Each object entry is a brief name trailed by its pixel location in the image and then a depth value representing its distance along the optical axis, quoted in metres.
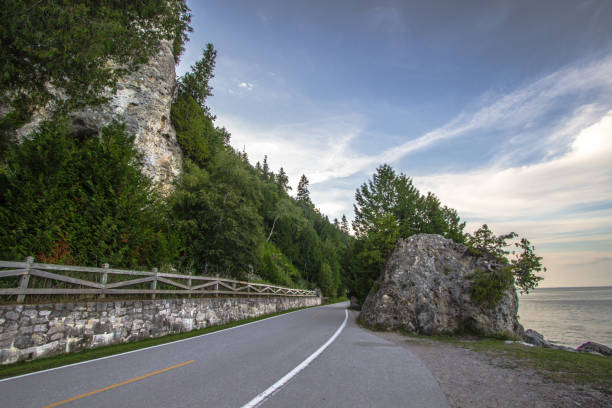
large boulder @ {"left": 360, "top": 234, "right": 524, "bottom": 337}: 11.52
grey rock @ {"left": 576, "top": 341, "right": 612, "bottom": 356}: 11.70
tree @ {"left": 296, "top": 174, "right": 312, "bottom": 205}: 90.81
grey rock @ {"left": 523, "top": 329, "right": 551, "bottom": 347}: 12.57
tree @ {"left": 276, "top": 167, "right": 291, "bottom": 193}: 75.45
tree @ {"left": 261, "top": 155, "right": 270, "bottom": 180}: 88.66
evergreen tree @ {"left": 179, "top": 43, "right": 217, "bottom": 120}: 32.84
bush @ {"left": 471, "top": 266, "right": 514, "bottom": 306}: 11.35
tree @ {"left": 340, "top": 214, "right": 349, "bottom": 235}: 120.19
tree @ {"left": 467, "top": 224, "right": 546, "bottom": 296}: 11.32
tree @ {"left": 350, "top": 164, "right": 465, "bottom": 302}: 20.16
